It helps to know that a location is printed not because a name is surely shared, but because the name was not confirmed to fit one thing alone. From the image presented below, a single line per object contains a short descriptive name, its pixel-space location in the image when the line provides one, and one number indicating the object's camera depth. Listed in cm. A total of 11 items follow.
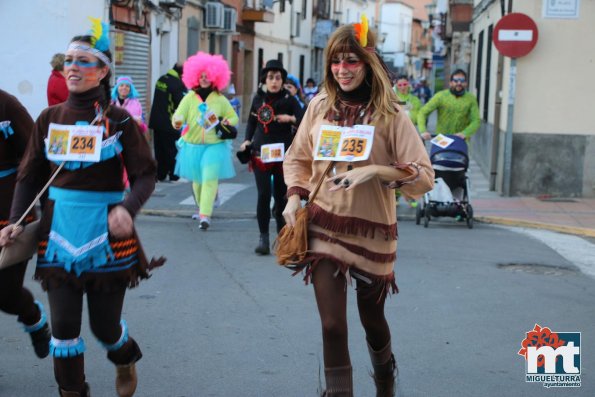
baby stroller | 1131
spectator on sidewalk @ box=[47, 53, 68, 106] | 1144
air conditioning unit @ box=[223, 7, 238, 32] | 2821
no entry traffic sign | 1391
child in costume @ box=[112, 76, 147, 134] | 1286
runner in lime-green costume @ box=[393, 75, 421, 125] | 1404
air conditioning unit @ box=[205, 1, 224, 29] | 2700
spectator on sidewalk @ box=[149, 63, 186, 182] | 1584
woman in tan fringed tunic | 439
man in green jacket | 1215
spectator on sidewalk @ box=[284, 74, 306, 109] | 1062
